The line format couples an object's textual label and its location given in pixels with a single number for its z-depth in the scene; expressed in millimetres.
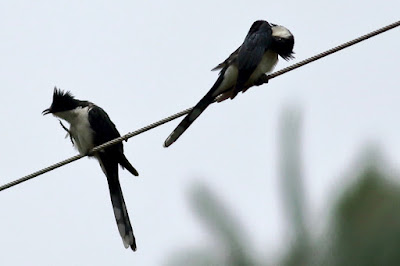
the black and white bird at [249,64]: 15070
